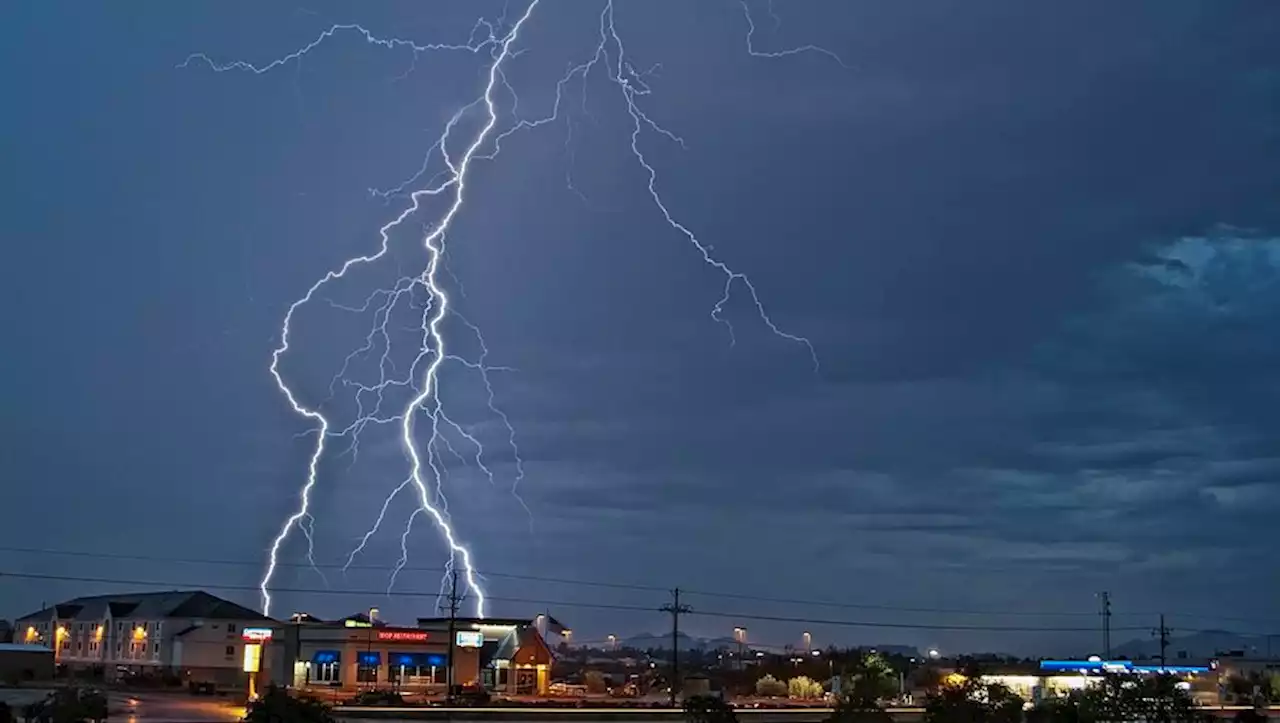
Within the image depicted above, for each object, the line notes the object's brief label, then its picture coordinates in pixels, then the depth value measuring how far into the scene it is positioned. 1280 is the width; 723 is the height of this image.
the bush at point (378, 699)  60.97
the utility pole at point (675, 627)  76.94
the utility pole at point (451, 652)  73.81
